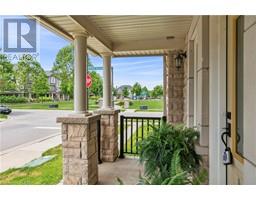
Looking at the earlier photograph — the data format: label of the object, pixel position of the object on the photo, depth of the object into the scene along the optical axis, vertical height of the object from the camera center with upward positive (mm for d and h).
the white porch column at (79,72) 2580 +359
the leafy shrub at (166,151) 1720 -502
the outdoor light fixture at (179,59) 3417 +734
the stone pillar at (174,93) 3617 +97
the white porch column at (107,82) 3638 +314
